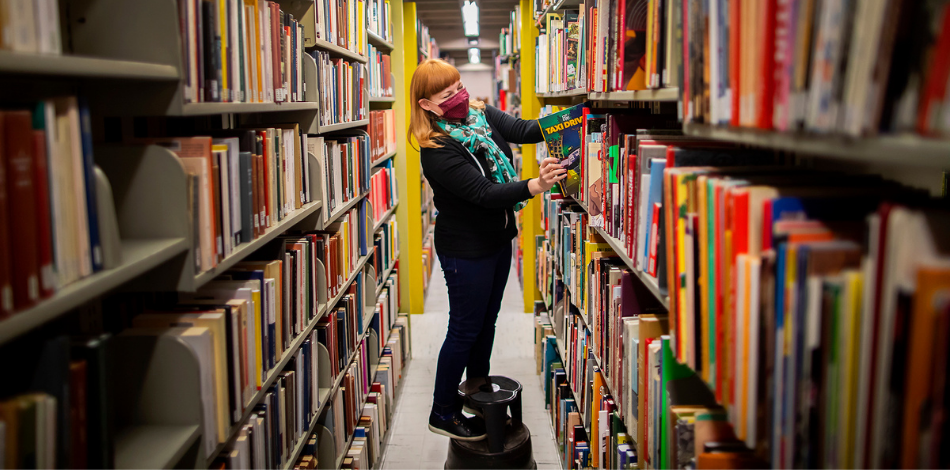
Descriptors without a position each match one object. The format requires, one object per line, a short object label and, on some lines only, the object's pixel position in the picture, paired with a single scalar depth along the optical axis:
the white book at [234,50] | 1.40
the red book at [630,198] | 1.51
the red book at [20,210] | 0.75
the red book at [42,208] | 0.80
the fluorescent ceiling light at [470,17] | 5.14
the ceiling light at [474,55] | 8.38
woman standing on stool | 2.30
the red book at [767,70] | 0.81
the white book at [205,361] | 1.20
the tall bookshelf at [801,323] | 0.62
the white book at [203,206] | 1.21
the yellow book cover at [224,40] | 1.36
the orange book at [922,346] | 0.59
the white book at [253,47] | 1.54
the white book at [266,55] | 1.65
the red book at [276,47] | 1.74
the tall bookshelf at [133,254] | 0.84
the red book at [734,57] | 0.91
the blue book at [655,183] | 1.27
